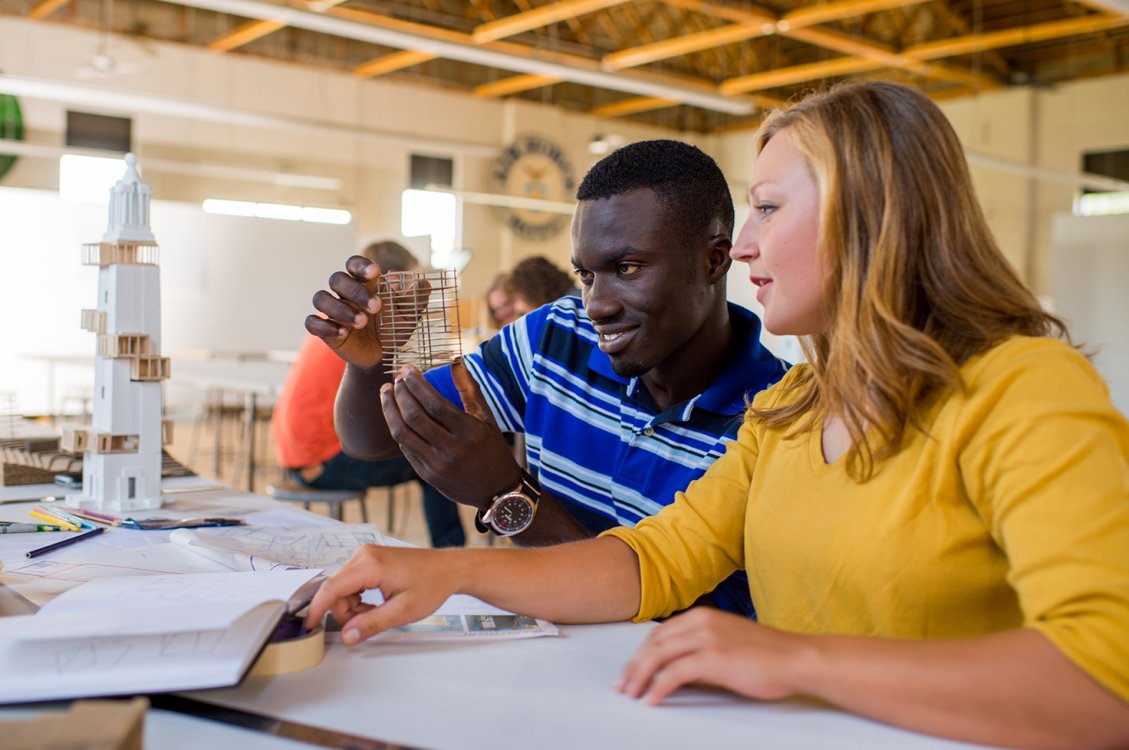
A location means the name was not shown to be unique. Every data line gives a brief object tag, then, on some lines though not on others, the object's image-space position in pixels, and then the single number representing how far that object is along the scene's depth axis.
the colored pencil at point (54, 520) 1.59
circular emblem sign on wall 12.35
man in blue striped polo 1.50
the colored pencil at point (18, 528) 1.54
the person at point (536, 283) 4.21
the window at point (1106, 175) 10.52
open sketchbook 0.81
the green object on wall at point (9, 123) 9.30
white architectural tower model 1.73
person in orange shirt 3.67
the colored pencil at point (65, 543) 1.42
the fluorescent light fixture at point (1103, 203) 10.63
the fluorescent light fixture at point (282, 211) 10.67
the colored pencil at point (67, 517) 1.61
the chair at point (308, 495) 3.59
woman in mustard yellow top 0.81
